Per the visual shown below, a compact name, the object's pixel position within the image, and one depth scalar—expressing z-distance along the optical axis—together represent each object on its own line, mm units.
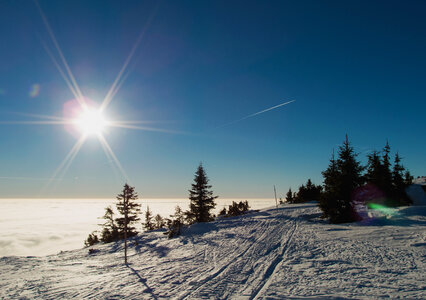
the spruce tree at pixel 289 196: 69725
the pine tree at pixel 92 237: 49244
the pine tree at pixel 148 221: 55691
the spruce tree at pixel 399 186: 27800
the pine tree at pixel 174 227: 25505
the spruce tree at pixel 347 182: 21266
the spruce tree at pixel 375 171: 27391
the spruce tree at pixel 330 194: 21703
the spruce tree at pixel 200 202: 37188
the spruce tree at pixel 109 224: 41081
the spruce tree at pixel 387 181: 26781
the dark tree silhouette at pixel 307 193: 60906
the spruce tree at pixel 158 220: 63012
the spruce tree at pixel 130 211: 39219
